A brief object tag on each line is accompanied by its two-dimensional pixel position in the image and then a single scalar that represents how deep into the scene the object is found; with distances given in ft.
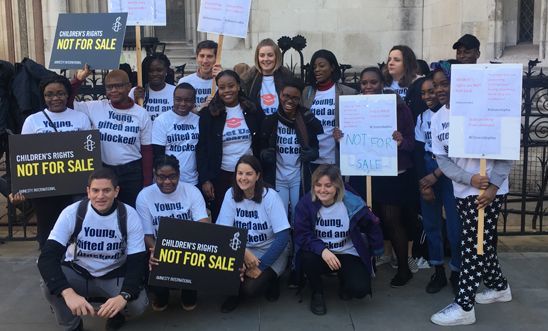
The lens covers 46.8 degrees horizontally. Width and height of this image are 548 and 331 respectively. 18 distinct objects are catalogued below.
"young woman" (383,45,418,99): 18.60
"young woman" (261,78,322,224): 16.94
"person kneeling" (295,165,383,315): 15.74
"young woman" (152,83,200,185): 16.87
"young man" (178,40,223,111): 19.17
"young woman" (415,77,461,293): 16.53
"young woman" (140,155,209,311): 15.87
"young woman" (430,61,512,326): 14.46
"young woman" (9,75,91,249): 16.16
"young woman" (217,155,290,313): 15.81
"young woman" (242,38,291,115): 18.13
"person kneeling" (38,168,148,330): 13.99
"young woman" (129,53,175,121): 18.81
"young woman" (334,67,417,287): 17.29
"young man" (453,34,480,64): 18.28
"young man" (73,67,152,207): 16.65
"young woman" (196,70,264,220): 16.93
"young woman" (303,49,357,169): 17.61
